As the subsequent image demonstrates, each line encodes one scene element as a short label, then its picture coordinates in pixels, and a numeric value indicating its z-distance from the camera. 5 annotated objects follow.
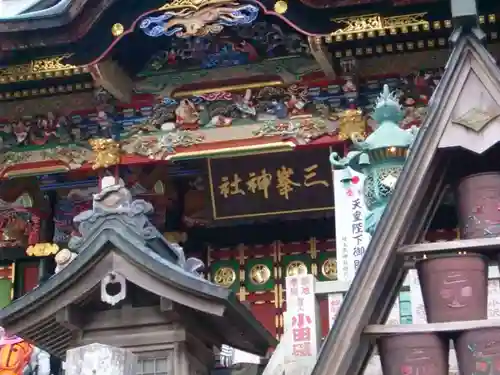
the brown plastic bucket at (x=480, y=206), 5.04
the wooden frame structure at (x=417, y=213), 4.86
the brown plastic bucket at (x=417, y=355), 4.83
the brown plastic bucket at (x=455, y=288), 4.90
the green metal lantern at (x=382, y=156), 7.17
